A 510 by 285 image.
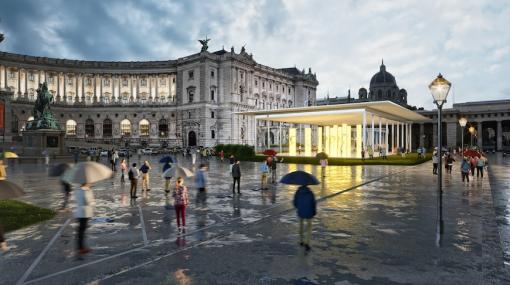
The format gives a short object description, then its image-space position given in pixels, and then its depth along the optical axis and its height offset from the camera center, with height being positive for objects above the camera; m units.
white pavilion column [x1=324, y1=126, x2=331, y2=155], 67.88 +1.52
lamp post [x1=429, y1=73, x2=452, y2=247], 11.59 +1.77
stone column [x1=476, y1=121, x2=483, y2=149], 99.56 +3.33
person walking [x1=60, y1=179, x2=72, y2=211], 16.49 -2.07
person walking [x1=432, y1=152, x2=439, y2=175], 30.31 -1.50
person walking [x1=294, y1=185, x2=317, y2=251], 10.39 -1.61
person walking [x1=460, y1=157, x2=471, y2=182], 24.07 -1.35
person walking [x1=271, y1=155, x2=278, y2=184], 25.56 -1.58
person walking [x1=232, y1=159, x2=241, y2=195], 19.98 -1.32
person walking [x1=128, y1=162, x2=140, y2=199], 18.05 -1.47
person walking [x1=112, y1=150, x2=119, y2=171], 34.58 -1.27
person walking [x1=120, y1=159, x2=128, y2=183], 25.40 -1.42
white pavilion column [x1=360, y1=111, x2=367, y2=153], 43.84 +1.99
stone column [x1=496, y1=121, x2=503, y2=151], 97.56 +2.75
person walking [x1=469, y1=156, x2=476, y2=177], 28.87 -1.24
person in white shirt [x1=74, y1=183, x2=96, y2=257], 10.12 -1.75
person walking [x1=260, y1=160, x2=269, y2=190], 22.16 -1.52
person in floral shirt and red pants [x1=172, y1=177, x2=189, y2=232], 12.32 -1.71
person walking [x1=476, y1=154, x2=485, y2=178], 26.69 -1.15
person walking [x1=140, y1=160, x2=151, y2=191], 20.61 -1.58
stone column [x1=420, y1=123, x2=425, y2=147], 98.00 +4.46
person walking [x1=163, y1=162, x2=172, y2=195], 20.41 -1.98
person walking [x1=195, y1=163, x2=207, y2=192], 17.94 -1.51
